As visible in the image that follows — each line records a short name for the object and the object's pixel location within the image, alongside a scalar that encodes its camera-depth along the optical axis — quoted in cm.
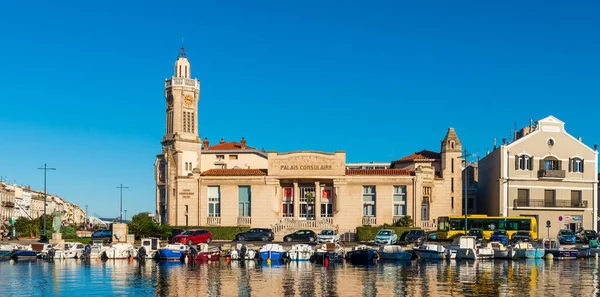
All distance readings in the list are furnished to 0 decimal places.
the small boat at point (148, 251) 5988
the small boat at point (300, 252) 5856
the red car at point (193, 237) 6528
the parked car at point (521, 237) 6768
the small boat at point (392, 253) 5934
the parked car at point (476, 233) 6831
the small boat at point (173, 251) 5841
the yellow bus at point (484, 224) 7169
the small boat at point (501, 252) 6078
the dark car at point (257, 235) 7206
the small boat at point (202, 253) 5800
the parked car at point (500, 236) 6543
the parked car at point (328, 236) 6688
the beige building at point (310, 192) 7850
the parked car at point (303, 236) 7044
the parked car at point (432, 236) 7059
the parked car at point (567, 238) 6944
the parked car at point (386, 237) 6581
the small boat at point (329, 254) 5800
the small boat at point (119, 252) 5978
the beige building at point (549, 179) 8075
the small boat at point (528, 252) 6194
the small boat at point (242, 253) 5950
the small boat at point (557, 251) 6281
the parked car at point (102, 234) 7744
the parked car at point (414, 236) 6594
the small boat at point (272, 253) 5862
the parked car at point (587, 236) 7431
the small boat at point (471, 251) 5959
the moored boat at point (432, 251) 5941
